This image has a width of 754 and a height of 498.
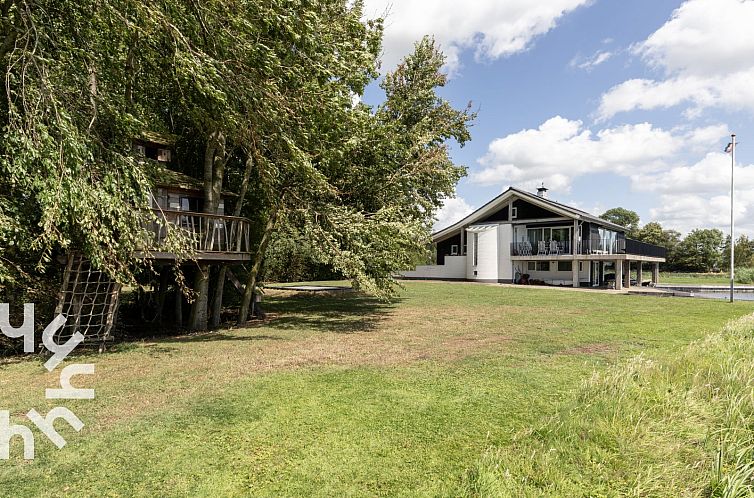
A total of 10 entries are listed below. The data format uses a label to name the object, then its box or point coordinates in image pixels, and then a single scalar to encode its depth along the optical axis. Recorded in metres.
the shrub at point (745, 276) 41.59
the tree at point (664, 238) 66.06
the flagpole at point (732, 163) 19.69
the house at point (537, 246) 29.78
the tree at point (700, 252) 63.41
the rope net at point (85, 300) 8.67
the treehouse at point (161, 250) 8.77
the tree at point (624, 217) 87.06
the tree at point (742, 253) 65.38
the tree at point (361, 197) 10.98
